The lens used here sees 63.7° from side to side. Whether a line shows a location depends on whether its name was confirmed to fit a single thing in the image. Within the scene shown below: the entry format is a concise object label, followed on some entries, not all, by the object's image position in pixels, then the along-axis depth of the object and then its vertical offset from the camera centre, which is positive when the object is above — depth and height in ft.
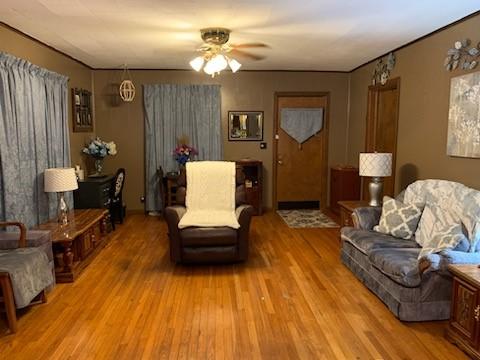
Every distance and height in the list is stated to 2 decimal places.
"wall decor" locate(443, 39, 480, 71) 11.04 +2.59
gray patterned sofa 9.16 -3.03
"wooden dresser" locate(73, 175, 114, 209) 16.63 -2.32
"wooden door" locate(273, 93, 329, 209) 21.99 -1.21
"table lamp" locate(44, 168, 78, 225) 12.85 -1.34
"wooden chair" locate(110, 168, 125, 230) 18.03 -2.80
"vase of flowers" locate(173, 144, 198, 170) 20.42 -0.65
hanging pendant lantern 19.23 +2.55
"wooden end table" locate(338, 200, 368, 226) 14.65 -2.58
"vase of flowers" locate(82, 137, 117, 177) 18.42 -0.47
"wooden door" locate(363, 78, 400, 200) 16.46 +0.98
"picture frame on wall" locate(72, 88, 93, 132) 17.61 +1.46
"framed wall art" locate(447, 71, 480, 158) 10.87 +0.77
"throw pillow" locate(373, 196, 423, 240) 11.82 -2.38
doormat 19.08 -4.03
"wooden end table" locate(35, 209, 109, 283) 11.96 -3.38
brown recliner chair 12.85 -3.33
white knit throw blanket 14.94 -1.81
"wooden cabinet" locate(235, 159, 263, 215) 21.04 -2.26
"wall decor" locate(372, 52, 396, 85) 16.20 +3.22
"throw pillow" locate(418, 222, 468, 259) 9.29 -2.37
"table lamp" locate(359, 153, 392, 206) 14.16 -0.93
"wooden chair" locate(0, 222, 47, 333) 8.66 -3.62
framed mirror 21.72 +0.89
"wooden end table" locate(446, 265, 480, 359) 7.84 -3.52
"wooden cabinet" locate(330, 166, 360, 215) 20.23 -2.15
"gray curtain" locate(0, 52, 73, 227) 11.48 +0.14
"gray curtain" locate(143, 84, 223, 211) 21.02 +0.99
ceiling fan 12.47 +3.27
